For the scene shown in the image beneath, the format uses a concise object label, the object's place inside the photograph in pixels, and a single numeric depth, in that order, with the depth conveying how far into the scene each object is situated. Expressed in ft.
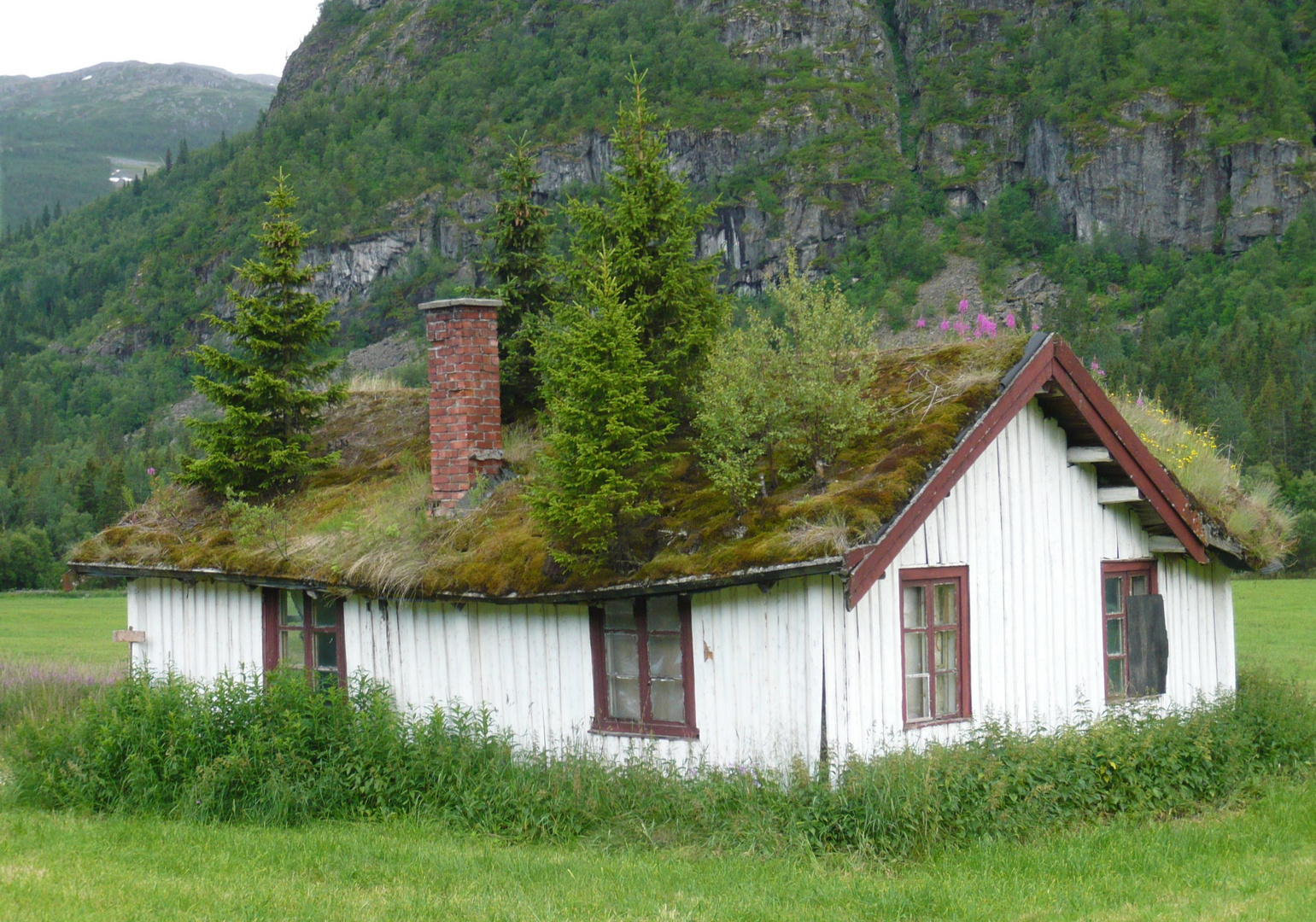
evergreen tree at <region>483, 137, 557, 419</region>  56.70
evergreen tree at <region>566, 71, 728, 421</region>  43.57
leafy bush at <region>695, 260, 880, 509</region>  38.99
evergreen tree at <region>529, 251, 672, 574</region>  38.11
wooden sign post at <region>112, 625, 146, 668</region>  53.47
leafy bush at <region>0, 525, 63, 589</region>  277.03
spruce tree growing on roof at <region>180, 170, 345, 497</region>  55.21
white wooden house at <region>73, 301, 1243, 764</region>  36.50
